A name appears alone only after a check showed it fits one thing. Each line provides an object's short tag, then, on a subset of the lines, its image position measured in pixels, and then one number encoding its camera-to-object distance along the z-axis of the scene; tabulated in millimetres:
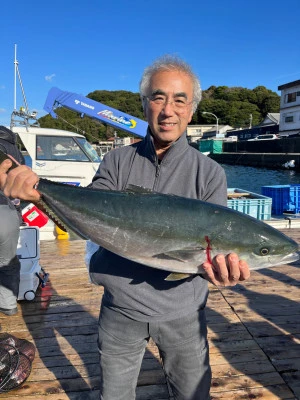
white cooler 4445
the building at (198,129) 101756
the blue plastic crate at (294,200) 10672
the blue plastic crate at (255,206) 8797
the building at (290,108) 56159
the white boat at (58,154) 8906
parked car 58875
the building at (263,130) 73625
